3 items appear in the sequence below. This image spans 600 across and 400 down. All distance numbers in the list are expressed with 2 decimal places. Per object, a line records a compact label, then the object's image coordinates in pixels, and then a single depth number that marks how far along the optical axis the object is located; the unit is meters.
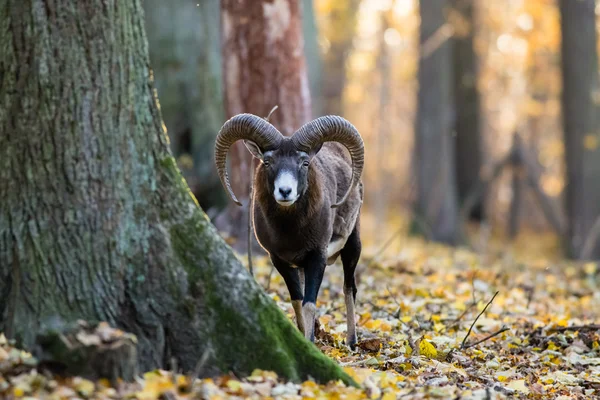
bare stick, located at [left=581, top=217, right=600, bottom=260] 42.09
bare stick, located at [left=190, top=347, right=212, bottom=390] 11.14
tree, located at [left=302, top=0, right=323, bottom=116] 43.50
